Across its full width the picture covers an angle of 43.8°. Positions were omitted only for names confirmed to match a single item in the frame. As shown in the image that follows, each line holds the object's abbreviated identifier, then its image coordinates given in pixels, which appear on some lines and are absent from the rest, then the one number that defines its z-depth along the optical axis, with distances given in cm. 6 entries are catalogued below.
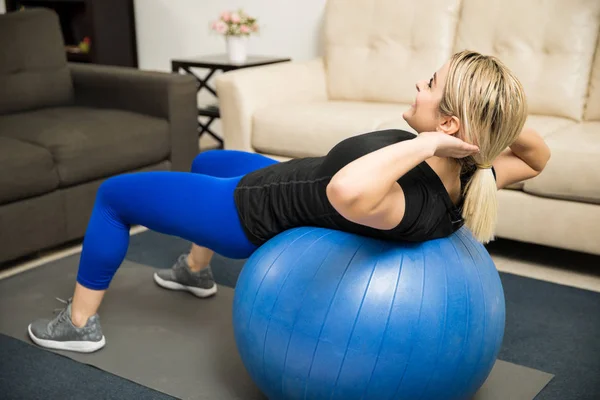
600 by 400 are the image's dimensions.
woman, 148
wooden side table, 409
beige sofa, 267
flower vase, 415
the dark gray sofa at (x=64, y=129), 271
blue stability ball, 151
